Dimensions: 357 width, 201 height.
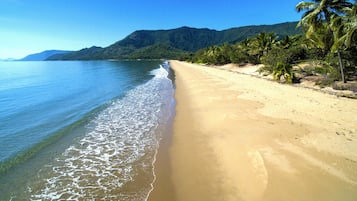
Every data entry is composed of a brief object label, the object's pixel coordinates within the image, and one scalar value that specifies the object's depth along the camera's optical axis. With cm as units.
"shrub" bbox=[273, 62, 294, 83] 2044
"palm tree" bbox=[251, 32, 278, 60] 3788
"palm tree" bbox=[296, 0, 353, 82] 1652
